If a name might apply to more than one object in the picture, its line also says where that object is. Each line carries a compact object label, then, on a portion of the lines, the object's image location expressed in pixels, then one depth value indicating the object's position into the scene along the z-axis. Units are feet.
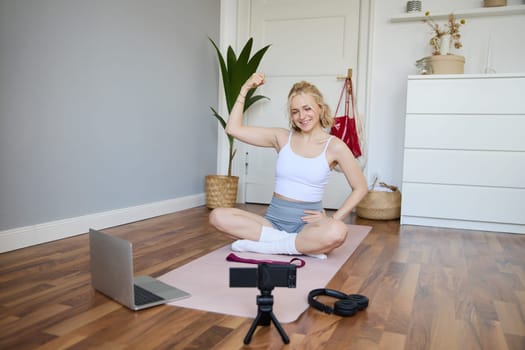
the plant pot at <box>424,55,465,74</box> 11.02
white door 13.23
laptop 4.89
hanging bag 12.13
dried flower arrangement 11.64
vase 11.40
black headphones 4.88
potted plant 12.44
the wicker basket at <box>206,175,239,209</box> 12.53
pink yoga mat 5.02
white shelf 11.49
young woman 7.11
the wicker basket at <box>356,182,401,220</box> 11.66
